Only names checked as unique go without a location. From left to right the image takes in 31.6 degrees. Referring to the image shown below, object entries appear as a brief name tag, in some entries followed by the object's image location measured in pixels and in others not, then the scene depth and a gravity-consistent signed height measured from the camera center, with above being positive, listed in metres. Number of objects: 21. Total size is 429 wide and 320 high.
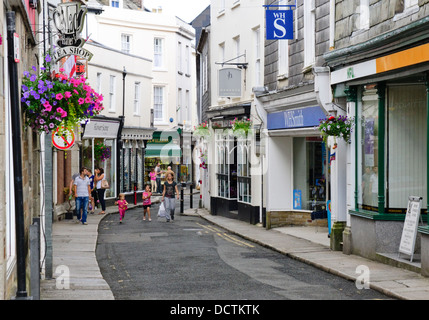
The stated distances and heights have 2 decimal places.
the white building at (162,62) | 47.53 +5.59
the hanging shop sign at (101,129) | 31.27 +0.77
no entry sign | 17.30 +0.12
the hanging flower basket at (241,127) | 24.22 +0.59
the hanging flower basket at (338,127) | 15.63 +0.36
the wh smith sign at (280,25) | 20.14 +3.20
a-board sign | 13.13 -1.46
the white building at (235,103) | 24.34 +1.49
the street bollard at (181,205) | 29.94 -2.36
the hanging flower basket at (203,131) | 30.30 +0.60
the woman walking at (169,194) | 25.14 -1.60
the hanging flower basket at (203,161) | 32.28 -0.65
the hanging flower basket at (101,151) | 32.16 -0.18
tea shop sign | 13.49 +2.20
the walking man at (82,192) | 23.34 -1.40
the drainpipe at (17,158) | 7.34 -0.10
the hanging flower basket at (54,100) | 9.38 +0.61
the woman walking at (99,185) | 29.00 -1.46
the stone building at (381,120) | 13.65 +0.47
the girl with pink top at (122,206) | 25.12 -1.97
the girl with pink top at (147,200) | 25.42 -1.82
